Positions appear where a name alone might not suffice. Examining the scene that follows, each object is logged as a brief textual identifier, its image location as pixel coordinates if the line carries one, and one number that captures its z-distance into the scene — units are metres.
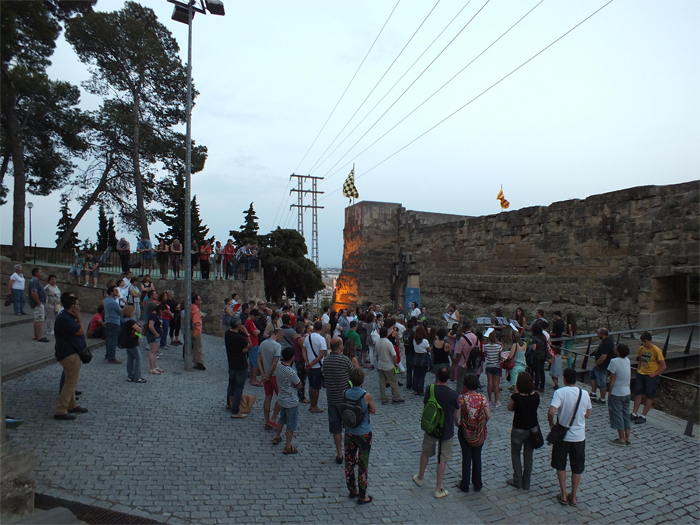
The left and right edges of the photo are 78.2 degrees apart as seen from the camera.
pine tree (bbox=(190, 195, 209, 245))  27.31
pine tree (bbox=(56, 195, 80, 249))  32.56
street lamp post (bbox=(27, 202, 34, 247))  23.25
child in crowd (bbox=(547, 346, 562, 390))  8.49
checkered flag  30.56
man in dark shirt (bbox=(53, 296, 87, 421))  5.81
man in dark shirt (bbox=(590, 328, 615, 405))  7.16
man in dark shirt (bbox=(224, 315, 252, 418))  6.69
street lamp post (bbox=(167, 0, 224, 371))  9.05
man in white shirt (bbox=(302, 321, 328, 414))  7.20
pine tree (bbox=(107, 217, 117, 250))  27.09
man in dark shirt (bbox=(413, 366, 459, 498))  4.84
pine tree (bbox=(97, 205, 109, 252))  32.41
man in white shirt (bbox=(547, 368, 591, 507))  4.76
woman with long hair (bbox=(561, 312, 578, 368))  9.43
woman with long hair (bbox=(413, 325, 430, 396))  8.24
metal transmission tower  40.31
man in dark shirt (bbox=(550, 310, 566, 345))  9.63
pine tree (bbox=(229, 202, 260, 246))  30.92
